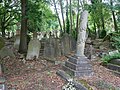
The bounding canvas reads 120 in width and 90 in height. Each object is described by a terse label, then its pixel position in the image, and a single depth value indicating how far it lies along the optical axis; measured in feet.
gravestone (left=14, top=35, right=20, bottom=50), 18.69
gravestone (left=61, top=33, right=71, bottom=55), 17.07
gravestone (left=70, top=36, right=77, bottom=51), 17.89
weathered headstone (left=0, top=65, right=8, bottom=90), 7.32
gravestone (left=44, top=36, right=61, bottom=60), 15.63
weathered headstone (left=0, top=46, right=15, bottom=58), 15.51
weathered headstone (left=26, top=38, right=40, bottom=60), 15.23
